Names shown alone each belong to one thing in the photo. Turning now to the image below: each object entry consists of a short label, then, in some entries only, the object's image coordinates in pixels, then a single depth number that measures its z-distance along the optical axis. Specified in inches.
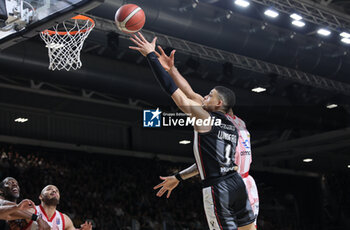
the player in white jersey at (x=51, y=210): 284.8
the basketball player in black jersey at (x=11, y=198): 268.5
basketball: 257.6
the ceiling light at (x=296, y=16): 474.9
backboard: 279.3
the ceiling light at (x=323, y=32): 517.3
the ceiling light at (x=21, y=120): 714.8
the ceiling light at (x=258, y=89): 622.2
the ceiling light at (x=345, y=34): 528.9
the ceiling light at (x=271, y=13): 466.2
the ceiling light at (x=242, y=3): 450.0
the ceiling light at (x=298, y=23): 493.0
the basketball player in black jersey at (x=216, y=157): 181.9
